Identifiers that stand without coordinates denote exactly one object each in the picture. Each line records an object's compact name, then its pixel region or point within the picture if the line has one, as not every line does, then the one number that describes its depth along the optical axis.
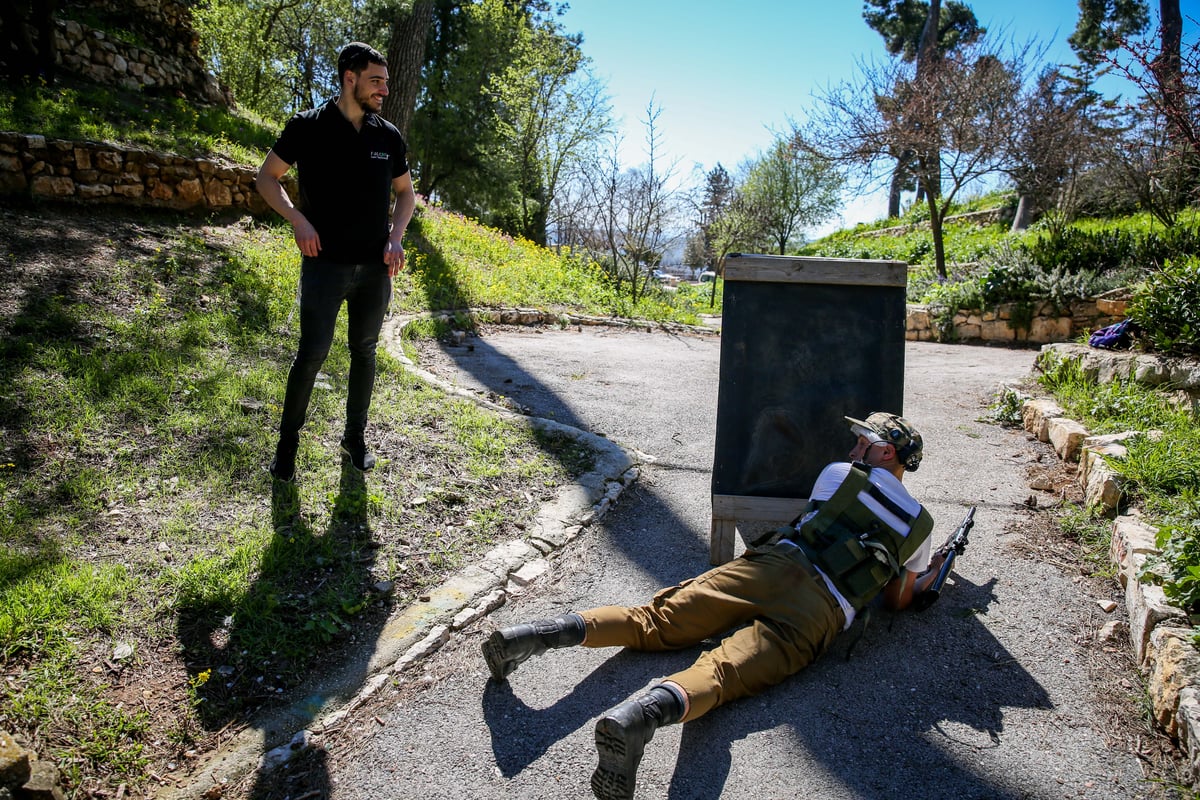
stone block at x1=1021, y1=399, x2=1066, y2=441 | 5.53
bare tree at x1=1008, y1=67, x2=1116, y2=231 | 14.79
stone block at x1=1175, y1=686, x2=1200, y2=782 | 2.14
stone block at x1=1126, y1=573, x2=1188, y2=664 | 2.67
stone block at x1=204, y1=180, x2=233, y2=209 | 7.21
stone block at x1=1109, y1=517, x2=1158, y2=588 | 3.11
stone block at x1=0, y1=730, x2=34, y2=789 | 1.78
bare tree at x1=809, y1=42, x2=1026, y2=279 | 14.41
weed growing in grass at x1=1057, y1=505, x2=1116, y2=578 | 3.55
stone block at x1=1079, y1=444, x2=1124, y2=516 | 3.87
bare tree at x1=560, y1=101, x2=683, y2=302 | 12.85
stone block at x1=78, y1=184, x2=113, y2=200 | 6.28
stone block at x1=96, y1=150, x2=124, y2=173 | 6.39
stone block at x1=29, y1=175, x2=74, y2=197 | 6.02
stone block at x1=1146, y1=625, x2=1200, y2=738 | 2.36
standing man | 3.20
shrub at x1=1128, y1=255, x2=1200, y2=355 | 5.45
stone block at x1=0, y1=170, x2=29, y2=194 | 5.86
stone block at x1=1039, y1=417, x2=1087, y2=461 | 4.89
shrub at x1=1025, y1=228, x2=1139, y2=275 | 10.25
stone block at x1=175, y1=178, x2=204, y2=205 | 6.98
